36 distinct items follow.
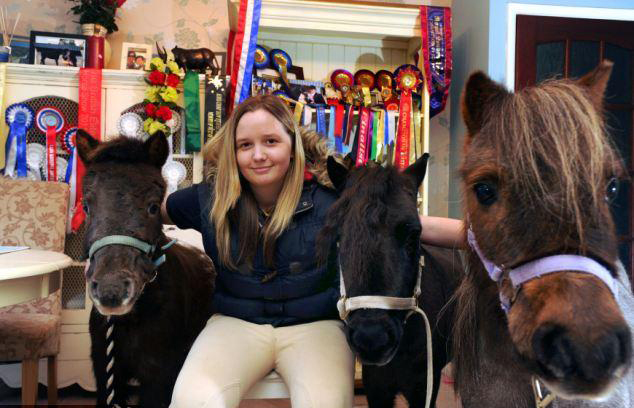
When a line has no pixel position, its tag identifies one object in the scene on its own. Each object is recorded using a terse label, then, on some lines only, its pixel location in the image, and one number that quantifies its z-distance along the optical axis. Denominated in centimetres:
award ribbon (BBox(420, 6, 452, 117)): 357
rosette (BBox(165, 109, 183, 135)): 340
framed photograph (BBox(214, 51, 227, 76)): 386
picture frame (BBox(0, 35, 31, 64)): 371
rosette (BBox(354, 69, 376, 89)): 381
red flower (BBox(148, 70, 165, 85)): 328
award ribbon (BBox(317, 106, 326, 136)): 356
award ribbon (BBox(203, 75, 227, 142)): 339
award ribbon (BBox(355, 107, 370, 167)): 358
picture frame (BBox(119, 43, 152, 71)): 367
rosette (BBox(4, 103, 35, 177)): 324
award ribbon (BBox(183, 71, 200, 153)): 336
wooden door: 356
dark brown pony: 166
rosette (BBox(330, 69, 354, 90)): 379
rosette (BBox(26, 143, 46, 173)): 333
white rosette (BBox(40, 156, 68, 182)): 339
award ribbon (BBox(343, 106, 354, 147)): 361
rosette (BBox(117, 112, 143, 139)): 334
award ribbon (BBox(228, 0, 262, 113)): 340
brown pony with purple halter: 79
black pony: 132
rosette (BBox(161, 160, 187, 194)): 342
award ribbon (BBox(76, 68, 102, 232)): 328
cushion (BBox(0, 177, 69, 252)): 291
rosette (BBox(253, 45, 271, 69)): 363
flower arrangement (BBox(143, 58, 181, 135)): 329
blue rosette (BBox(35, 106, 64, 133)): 333
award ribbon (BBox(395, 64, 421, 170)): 356
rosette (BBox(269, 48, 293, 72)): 373
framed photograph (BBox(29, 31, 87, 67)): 344
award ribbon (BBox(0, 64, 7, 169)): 323
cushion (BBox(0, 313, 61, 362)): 249
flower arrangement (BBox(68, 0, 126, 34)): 354
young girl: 164
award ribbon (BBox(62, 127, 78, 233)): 330
